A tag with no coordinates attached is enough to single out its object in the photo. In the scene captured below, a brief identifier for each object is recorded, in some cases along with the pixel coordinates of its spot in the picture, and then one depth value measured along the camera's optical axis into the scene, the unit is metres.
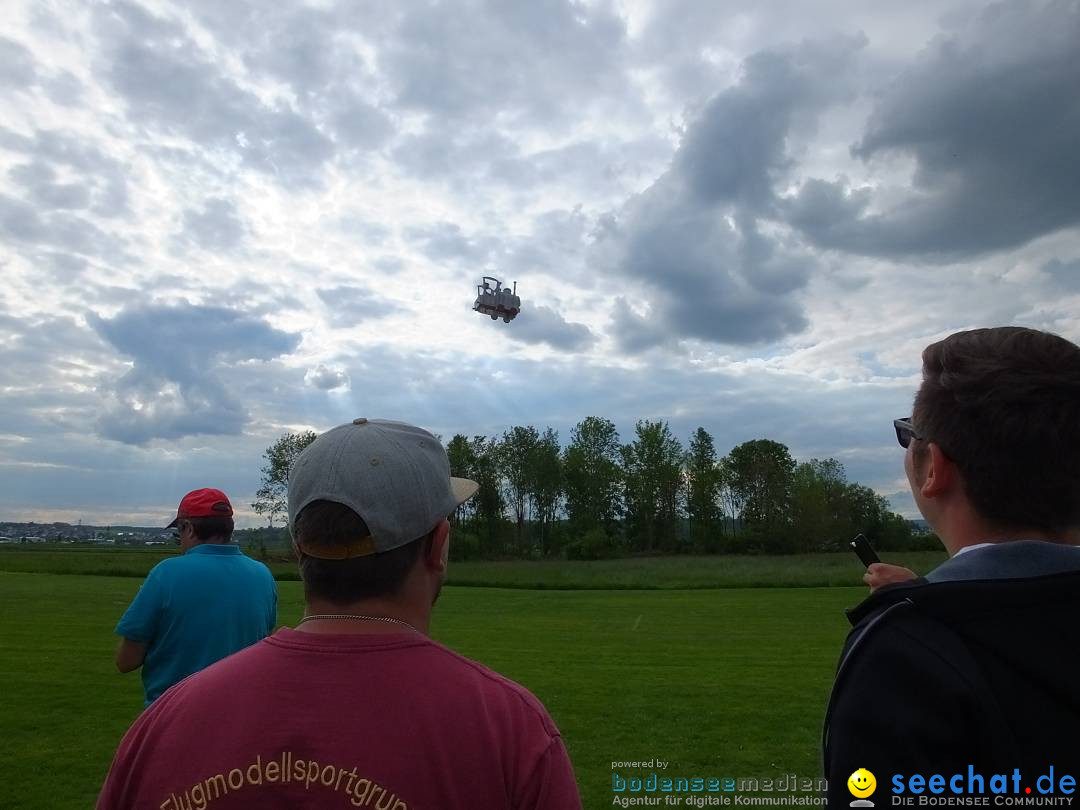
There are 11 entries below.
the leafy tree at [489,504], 102.69
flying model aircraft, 26.70
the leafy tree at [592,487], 105.44
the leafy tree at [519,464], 107.25
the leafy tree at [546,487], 106.75
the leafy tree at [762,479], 102.25
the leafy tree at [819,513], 81.00
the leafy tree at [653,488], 103.00
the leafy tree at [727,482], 108.44
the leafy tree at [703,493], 104.12
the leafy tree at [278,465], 87.81
